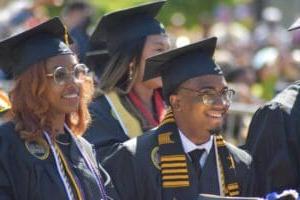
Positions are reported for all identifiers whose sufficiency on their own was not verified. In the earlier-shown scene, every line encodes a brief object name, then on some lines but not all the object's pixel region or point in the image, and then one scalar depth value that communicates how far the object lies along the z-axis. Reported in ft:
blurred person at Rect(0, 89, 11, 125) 45.27
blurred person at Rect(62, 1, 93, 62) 64.44
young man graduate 40.01
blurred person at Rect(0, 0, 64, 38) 88.74
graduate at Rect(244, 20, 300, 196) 42.28
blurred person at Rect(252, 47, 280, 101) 85.18
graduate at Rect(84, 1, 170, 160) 47.24
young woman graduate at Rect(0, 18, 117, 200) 36.73
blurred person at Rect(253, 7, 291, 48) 117.33
